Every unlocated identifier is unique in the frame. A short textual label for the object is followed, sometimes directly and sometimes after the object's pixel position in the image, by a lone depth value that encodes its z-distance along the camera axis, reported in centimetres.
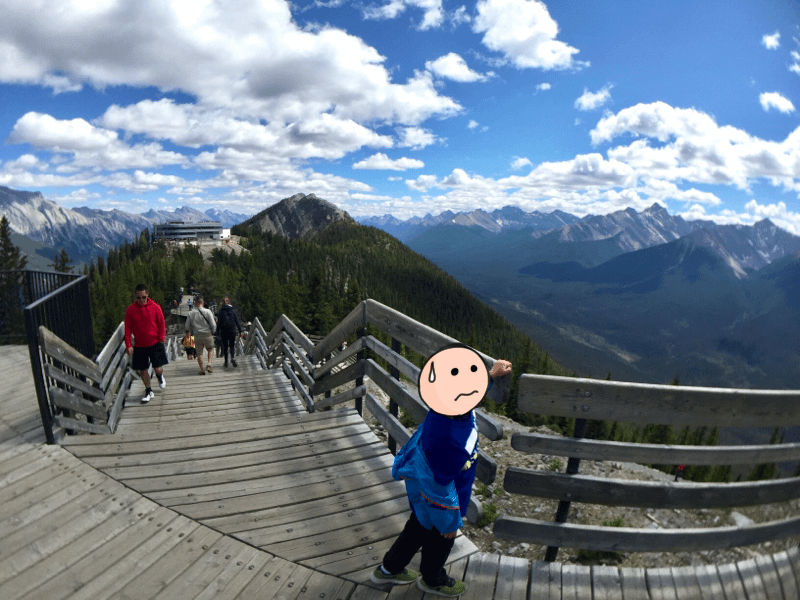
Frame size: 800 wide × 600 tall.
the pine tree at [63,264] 6178
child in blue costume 257
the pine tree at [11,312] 987
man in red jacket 754
